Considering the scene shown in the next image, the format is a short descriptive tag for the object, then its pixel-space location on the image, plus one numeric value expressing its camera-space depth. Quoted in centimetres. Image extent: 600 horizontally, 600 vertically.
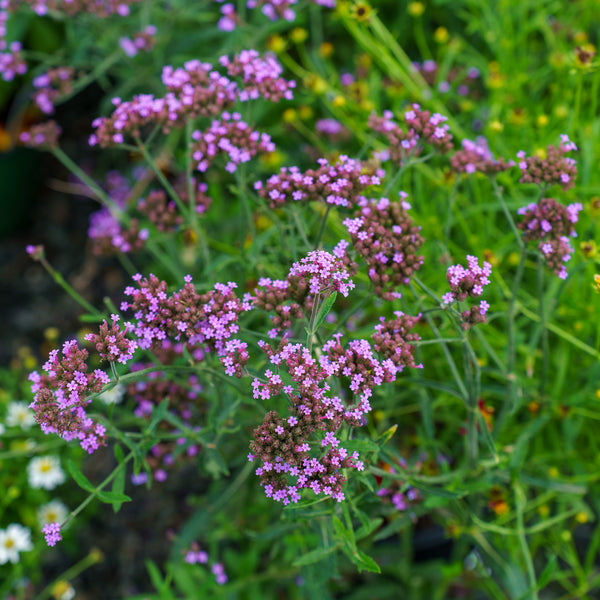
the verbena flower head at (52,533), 141
